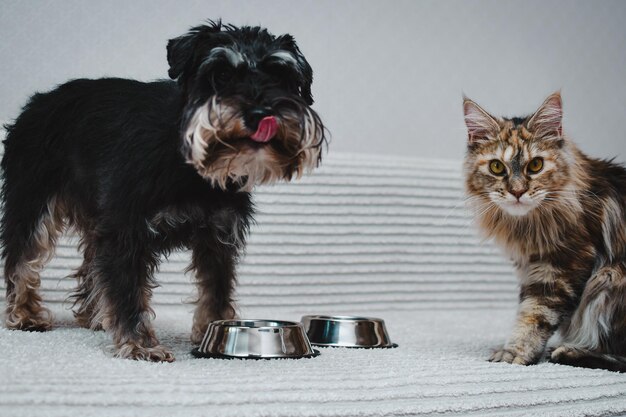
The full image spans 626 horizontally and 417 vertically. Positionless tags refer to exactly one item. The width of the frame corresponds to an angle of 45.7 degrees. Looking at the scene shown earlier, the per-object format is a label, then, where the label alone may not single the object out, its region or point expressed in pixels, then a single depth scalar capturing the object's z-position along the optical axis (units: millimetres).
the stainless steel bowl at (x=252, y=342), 1461
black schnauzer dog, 1358
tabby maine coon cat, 1646
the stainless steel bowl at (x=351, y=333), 1788
